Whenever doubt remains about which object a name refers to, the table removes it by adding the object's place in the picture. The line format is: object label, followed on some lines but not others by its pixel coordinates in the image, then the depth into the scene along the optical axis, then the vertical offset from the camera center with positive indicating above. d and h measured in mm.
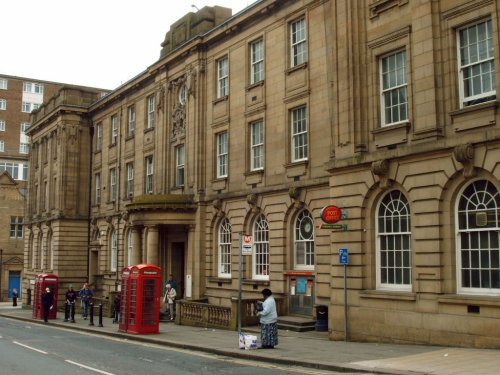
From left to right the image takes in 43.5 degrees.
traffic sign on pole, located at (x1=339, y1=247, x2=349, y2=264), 18938 -32
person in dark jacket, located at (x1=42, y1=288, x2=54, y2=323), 33406 -2495
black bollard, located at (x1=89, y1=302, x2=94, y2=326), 28359 -2596
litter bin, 21688 -2177
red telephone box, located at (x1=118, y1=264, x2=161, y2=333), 23203 -1647
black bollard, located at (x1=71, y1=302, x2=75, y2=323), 31312 -2880
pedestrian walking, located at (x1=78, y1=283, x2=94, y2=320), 33709 -2246
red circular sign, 19156 +1220
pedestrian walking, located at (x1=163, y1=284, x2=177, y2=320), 28734 -1962
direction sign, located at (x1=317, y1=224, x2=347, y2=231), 18875 +870
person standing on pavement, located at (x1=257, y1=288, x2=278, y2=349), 17125 -1836
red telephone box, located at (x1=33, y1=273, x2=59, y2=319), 34206 -1885
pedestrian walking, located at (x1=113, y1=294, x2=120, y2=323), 29678 -2594
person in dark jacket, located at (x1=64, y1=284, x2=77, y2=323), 32031 -2376
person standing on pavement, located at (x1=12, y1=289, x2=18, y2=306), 52409 -3618
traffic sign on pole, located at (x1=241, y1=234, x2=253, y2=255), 18953 +305
